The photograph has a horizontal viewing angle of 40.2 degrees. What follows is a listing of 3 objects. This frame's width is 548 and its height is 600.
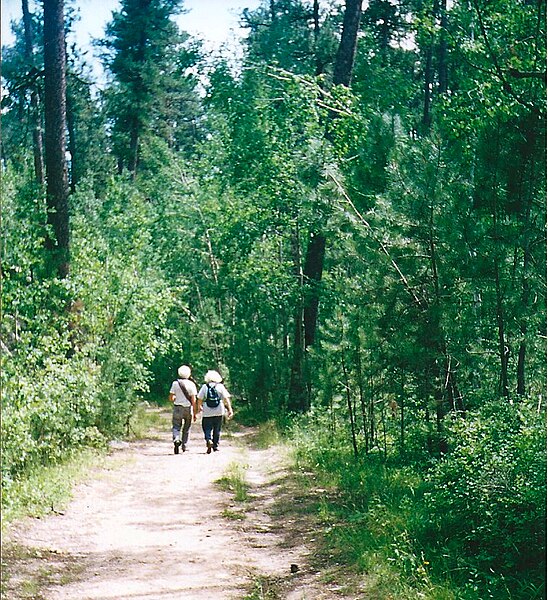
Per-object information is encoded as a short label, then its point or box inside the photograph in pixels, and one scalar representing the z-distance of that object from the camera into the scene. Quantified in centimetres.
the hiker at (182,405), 1349
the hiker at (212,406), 1352
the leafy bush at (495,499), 568
